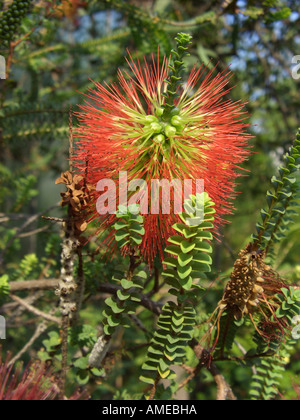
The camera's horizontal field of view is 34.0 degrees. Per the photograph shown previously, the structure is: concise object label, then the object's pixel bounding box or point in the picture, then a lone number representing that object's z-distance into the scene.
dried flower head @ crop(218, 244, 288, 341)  0.15
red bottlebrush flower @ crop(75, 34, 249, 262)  0.16
